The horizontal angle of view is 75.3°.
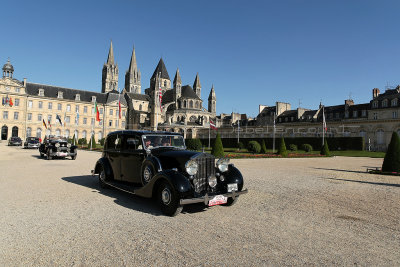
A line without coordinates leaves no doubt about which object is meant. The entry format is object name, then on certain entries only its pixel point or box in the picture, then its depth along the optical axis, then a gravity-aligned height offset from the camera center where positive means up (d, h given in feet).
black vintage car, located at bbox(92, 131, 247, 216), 15.75 -1.96
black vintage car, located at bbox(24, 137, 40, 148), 98.54 +0.62
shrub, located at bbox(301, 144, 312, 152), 102.78 -1.04
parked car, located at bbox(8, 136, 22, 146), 130.23 +1.27
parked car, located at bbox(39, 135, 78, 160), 53.88 -1.09
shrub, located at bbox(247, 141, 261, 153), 91.56 -0.69
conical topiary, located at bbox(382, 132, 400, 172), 38.96 -1.68
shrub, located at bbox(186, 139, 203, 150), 87.35 +0.22
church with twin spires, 234.99 +40.60
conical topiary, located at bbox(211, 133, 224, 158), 63.70 -1.05
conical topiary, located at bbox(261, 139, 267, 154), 90.98 -1.38
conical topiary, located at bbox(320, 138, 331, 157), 85.81 -1.83
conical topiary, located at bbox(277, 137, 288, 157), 77.27 -1.46
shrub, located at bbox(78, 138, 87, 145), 157.02 +1.26
